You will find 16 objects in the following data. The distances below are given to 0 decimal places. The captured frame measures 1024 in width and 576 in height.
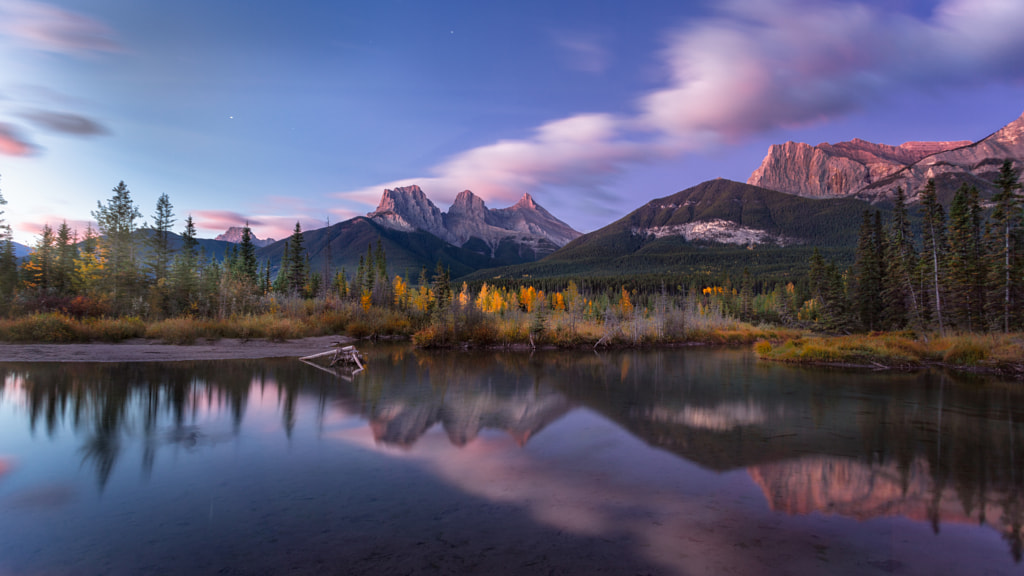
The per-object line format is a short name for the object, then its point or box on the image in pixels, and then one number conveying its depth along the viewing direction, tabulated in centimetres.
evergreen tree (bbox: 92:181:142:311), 3325
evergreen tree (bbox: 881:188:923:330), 3842
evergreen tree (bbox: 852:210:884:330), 4300
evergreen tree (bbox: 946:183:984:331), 3259
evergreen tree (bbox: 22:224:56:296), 3328
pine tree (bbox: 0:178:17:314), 2941
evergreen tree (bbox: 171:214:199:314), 3441
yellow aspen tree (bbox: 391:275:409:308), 5221
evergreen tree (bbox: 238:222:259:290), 5379
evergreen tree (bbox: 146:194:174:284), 3691
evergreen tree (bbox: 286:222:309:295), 5672
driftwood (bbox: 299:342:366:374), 2441
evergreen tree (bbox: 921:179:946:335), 3498
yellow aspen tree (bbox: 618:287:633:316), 8527
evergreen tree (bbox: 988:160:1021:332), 2919
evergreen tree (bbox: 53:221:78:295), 3356
